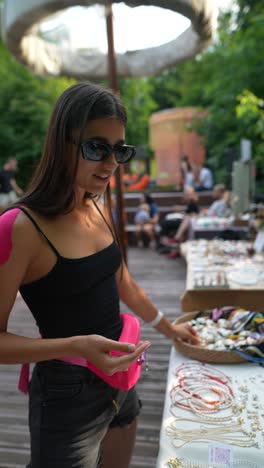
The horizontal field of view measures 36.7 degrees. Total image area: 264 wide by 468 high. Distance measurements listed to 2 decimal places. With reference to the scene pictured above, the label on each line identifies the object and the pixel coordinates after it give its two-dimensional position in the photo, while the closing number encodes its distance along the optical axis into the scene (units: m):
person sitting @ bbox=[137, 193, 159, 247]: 8.65
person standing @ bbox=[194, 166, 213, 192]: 11.42
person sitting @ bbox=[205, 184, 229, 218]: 7.04
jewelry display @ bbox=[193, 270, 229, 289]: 2.64
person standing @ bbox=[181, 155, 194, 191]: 10.56
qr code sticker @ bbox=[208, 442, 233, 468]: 1.12
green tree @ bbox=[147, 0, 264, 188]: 9.12
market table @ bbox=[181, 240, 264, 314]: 2.62
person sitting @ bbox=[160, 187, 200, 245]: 7.66
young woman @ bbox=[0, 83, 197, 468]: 0.91
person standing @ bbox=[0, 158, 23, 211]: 8.41
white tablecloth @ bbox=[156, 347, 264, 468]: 1.13
